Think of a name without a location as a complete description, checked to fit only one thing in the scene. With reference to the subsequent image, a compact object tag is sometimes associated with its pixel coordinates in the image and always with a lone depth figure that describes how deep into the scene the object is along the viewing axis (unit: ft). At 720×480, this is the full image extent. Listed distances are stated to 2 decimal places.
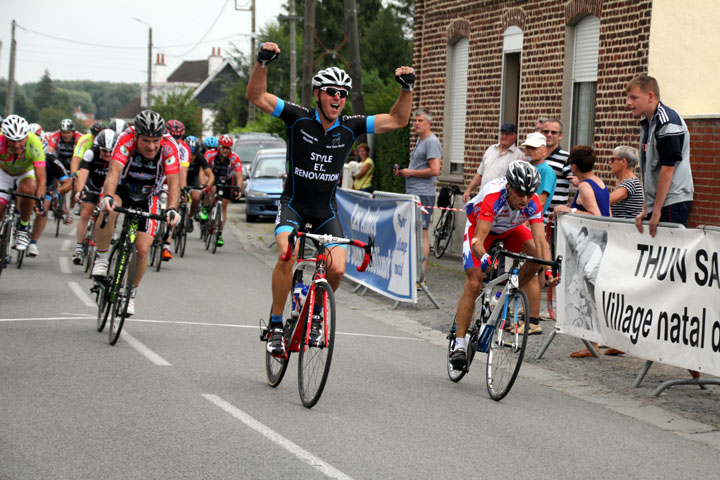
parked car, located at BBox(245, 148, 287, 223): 93.61
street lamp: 276.35
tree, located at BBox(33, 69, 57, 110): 576.20
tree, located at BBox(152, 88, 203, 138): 273.13
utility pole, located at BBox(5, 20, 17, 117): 209.26
